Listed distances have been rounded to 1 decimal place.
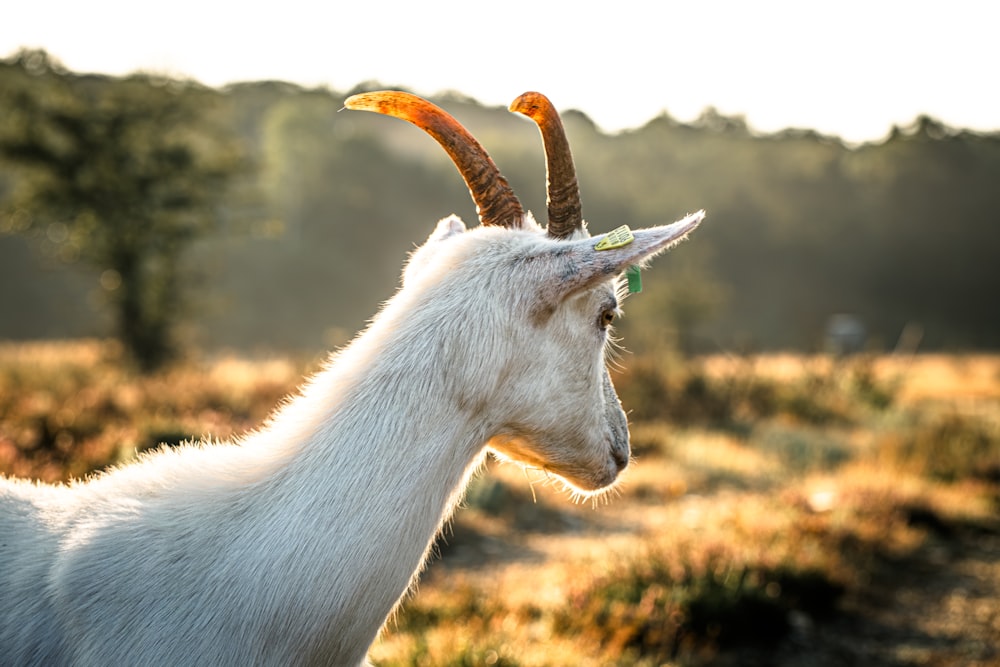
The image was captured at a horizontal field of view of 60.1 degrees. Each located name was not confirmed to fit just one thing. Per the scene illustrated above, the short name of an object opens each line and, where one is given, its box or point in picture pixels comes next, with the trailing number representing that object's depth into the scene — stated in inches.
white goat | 81.4
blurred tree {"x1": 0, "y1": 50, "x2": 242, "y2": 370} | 658.8
